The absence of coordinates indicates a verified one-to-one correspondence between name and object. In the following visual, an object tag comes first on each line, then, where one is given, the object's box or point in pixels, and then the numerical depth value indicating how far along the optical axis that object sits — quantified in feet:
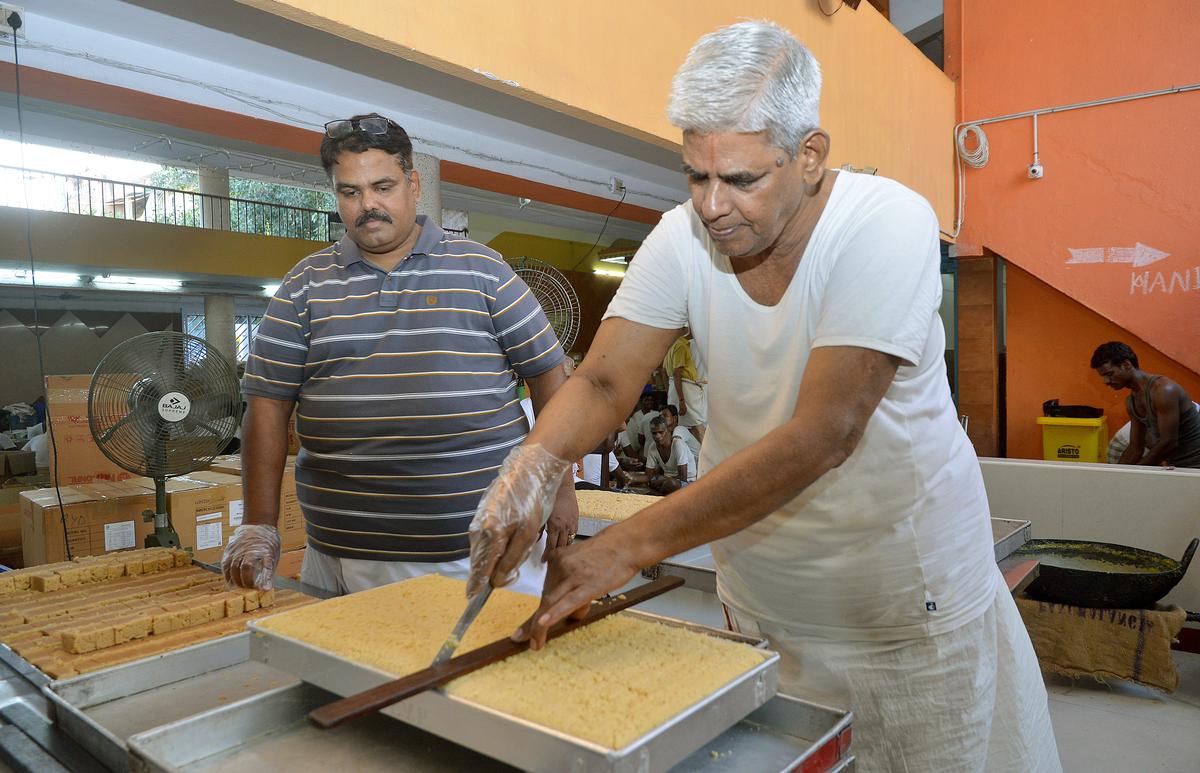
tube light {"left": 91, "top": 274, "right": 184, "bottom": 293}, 38.52
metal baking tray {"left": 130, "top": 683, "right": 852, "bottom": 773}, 3.34
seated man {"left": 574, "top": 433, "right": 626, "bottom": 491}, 17.46
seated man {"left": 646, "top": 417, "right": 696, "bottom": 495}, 24.40
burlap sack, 11.86
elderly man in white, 3.77
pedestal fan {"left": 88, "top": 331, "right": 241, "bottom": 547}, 9.39
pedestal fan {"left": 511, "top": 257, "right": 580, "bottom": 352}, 19.65
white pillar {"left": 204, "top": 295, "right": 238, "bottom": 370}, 44.68
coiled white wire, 25.38
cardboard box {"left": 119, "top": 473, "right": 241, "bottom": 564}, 11.58
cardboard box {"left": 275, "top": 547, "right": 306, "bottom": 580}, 13.14
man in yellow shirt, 27.78
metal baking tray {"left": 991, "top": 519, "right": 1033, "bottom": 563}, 9.24
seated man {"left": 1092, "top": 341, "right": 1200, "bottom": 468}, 16.96
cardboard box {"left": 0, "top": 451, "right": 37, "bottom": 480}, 18.94
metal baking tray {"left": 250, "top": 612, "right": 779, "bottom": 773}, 2.77
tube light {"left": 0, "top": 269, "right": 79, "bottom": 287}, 37.06
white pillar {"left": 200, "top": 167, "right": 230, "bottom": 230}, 42.50
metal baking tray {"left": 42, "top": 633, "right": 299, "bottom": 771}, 3.84
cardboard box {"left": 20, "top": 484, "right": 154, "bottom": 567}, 10.70
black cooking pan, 11.51
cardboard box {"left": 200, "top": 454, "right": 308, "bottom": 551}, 13.70
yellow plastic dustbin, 24.82
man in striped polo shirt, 6.31
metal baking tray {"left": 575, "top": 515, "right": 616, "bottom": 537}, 9.91
